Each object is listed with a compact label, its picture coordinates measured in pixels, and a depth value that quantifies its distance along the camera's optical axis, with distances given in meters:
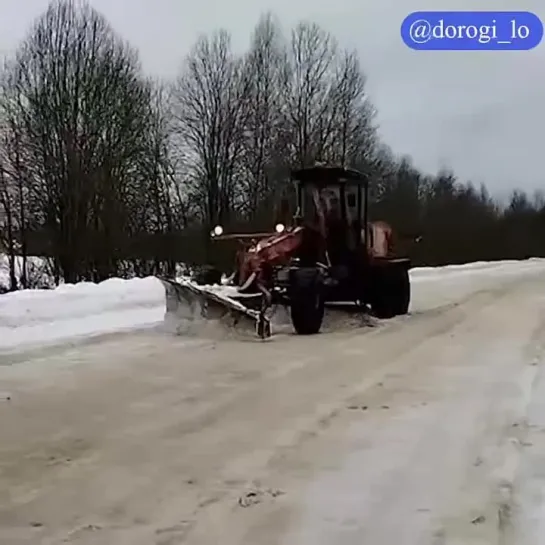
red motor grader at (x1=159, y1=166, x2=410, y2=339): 12.47
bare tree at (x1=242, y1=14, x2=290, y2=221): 38.12
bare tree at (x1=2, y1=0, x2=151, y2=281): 29.56
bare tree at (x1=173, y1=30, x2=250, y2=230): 38.66
